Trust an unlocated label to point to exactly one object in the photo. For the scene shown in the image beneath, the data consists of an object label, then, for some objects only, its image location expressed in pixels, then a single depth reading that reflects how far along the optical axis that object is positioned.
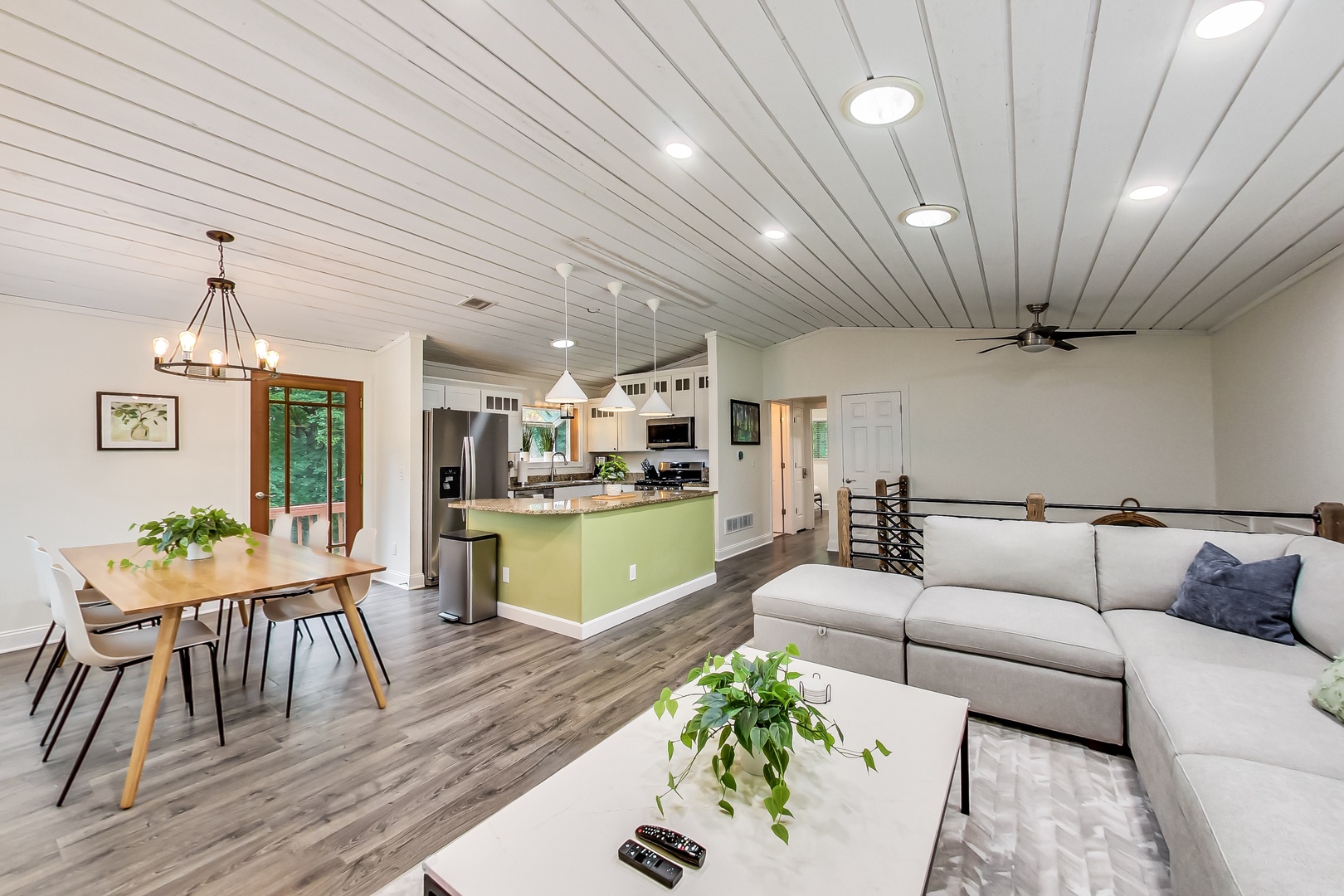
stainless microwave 6.68
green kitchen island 3.74
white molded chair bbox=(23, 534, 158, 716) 2.40
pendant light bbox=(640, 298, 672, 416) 4.47
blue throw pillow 2.11
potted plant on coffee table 1.25
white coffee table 1.05
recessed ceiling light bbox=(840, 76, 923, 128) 1.81
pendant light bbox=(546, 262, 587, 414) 3.68
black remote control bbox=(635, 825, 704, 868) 1.09
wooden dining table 2.08
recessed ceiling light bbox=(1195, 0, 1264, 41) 1.35
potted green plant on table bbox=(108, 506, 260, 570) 2.85
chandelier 2.76
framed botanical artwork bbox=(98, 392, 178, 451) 3.86
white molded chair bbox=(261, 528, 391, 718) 2.86
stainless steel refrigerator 5.16
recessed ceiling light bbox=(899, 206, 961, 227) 2.72
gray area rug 1.56
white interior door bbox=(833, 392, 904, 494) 6.09
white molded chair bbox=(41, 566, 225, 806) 2.08
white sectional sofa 1.21
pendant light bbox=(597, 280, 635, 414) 4.14
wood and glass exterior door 4.66
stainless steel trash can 3.98
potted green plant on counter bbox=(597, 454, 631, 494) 5.11
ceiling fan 4.39
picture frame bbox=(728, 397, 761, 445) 6.33
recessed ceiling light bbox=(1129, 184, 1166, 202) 2.30
